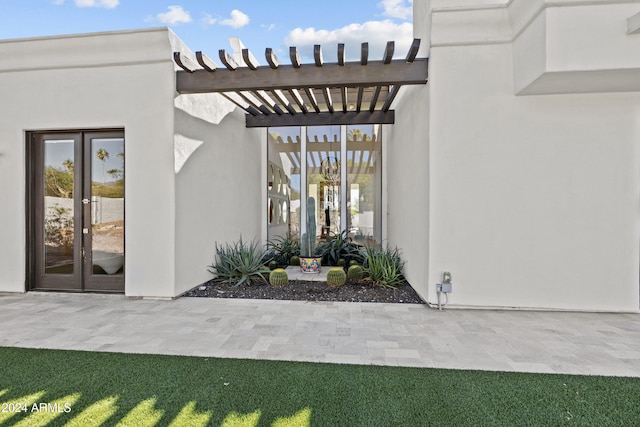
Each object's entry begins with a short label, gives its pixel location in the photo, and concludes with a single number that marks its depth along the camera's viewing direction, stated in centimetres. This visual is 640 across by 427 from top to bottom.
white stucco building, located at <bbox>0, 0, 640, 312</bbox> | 470
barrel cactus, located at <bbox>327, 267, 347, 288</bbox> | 637
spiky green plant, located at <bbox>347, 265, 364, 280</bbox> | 662
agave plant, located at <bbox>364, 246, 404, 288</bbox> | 636
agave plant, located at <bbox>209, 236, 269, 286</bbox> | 659
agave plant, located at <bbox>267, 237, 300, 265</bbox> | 873
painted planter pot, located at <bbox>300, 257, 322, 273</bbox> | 736
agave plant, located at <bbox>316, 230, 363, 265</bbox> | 812
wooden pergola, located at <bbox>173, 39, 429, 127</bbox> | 511
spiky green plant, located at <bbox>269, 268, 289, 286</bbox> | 638
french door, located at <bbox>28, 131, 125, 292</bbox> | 570
